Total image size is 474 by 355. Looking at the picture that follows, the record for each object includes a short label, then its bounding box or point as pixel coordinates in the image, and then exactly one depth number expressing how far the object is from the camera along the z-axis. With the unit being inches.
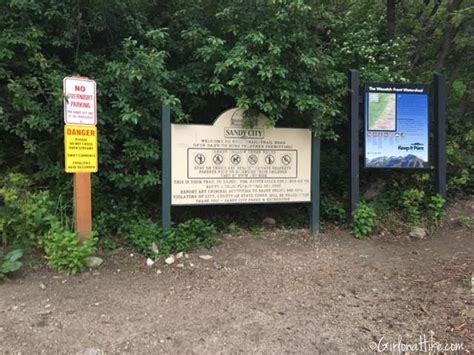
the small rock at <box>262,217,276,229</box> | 277.9
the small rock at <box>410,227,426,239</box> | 268.2
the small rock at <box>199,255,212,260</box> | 224.1
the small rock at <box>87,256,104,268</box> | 206.5
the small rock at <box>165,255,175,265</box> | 217.5
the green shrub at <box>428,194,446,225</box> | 285.3
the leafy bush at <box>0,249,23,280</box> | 187.0
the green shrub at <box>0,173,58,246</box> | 212.1
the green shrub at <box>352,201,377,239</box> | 263.6
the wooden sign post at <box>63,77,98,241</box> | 208.8
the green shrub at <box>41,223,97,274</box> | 197.3
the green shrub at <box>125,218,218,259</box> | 225.8
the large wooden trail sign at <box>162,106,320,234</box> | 239.5
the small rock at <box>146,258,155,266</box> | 215.0
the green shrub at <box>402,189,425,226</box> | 281.1
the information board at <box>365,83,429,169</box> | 279.1
